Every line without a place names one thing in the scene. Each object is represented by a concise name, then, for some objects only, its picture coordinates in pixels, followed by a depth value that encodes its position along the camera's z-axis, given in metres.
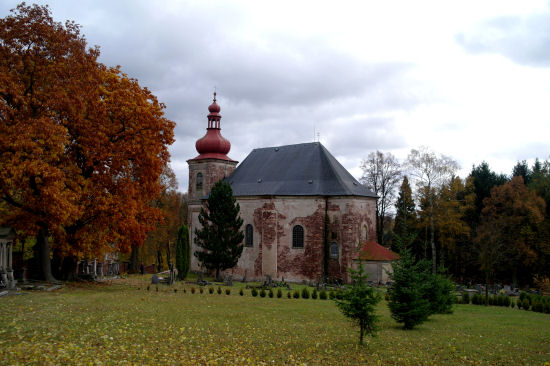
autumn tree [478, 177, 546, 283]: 35.44
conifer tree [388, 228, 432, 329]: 14.36
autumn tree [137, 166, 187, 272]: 45.79
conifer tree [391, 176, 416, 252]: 43.84
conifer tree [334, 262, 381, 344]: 11.39
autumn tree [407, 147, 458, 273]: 39.44
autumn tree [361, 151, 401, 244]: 44.47
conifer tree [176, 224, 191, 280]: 33.56
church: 34.62
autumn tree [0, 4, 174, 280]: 19.61
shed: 33.19
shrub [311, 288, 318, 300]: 23.73
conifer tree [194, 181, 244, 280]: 33.62
